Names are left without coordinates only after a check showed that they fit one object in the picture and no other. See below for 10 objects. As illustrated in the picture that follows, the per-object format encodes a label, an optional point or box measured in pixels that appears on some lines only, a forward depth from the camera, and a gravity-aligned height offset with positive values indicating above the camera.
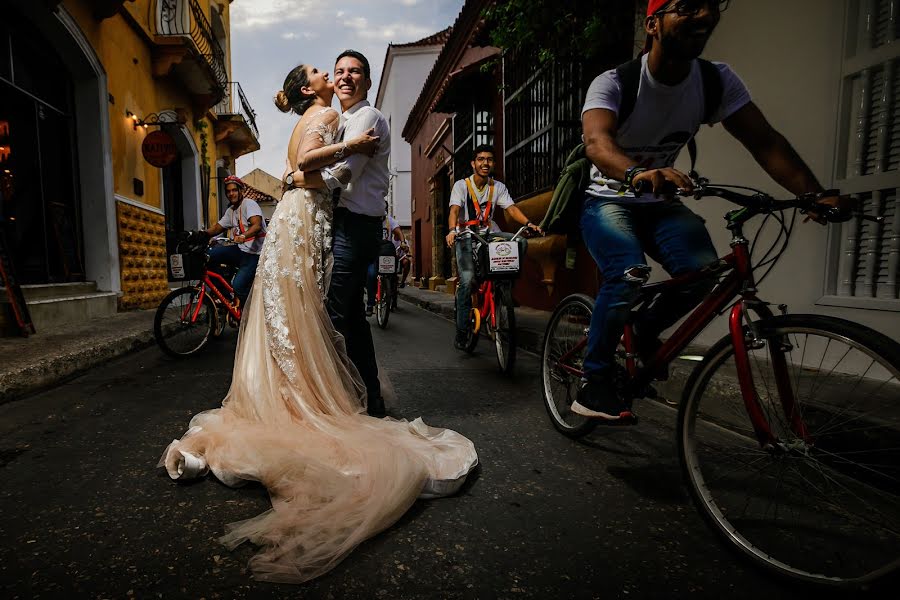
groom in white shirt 2.44 +0.29
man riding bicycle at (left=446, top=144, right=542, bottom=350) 4.72 +0.56
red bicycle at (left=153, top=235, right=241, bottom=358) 4.63 -0.50
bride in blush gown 1.53 -0.74
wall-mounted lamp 8.07 +2.30
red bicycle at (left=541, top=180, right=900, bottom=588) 1.37 -0.52
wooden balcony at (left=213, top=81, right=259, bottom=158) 14.19 +3.97
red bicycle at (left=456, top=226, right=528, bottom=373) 3.89 -0.25
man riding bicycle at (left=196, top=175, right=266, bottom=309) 5.05 +0.25
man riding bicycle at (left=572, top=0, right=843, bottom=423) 1.86 +0.42
